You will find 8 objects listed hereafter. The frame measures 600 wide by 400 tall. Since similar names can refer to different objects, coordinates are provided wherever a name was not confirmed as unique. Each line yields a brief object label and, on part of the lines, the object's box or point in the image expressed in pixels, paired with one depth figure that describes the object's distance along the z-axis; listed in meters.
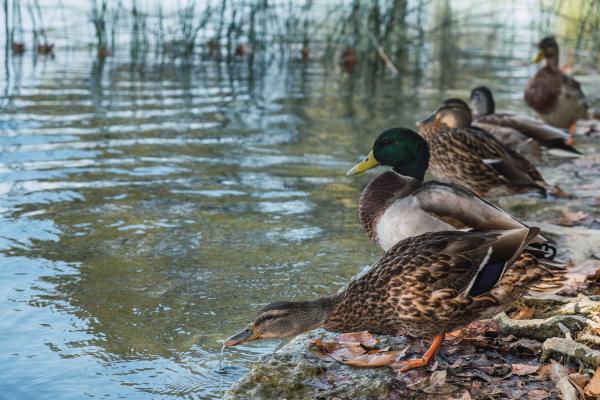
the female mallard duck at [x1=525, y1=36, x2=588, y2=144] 9.60
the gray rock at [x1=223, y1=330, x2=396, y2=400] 3.47
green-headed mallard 4.40
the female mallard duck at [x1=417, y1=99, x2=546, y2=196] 6.18
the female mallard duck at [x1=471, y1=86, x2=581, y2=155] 7.46
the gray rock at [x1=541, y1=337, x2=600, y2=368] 3.44
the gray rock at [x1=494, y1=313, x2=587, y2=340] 3.77
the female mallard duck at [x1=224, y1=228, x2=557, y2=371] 3.57
